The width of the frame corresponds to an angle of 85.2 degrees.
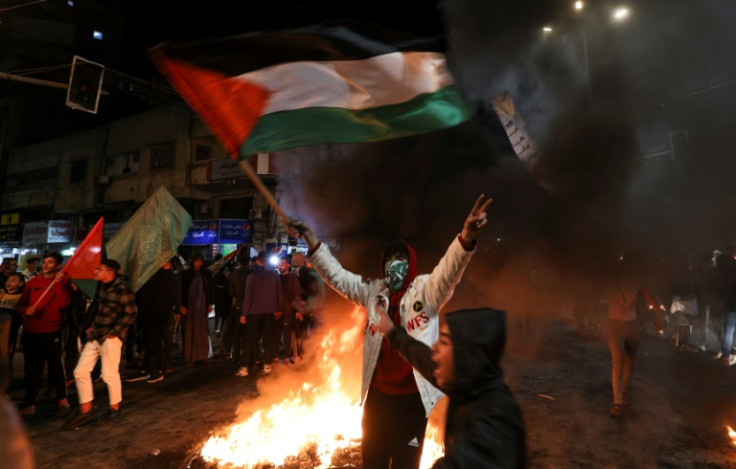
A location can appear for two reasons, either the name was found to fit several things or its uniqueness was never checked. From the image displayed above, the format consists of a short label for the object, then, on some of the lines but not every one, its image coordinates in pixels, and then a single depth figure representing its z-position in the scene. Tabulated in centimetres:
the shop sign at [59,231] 2375
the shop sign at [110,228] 2230
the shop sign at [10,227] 2584
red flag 517
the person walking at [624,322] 484
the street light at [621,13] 817
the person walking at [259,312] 691
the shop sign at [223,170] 1919
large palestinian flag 288
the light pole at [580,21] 762
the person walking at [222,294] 976
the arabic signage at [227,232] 1911
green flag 563
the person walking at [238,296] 754
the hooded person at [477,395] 133
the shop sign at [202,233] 1944
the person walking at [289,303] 775
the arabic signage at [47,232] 2372
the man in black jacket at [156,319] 646
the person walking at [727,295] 705
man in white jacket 241
